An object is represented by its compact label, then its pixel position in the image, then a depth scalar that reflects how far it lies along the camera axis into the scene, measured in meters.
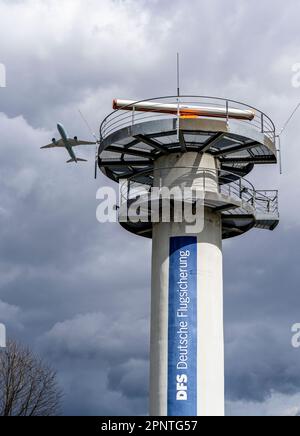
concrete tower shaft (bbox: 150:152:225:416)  43.44
